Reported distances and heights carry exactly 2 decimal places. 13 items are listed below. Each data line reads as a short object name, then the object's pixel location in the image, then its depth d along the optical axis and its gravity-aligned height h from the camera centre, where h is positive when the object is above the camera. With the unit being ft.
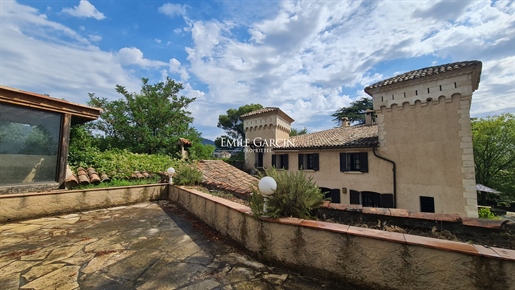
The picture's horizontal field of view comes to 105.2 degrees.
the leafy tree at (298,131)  113.09 +18.04
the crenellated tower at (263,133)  55.36 +8.40
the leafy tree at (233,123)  103.46 +20.21
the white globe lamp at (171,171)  21.66 -1.26
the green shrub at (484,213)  33.48 -8.84
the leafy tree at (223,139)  99.00 +11.07
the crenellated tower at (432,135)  29.71 +4.59
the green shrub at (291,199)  9.04 -1.77
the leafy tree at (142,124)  41.27 +7.99
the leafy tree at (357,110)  83.19 +22.27
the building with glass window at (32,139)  15.97 +1.74
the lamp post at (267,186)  8.56 -1.09
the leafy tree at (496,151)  61.21 +3.69
